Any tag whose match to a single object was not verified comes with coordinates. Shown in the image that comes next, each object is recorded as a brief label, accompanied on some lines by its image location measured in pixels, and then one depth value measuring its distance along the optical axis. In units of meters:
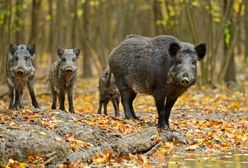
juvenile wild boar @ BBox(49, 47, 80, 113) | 13.24
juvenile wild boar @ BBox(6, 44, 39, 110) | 12.69
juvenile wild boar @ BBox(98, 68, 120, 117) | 14.71
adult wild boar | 11.98
